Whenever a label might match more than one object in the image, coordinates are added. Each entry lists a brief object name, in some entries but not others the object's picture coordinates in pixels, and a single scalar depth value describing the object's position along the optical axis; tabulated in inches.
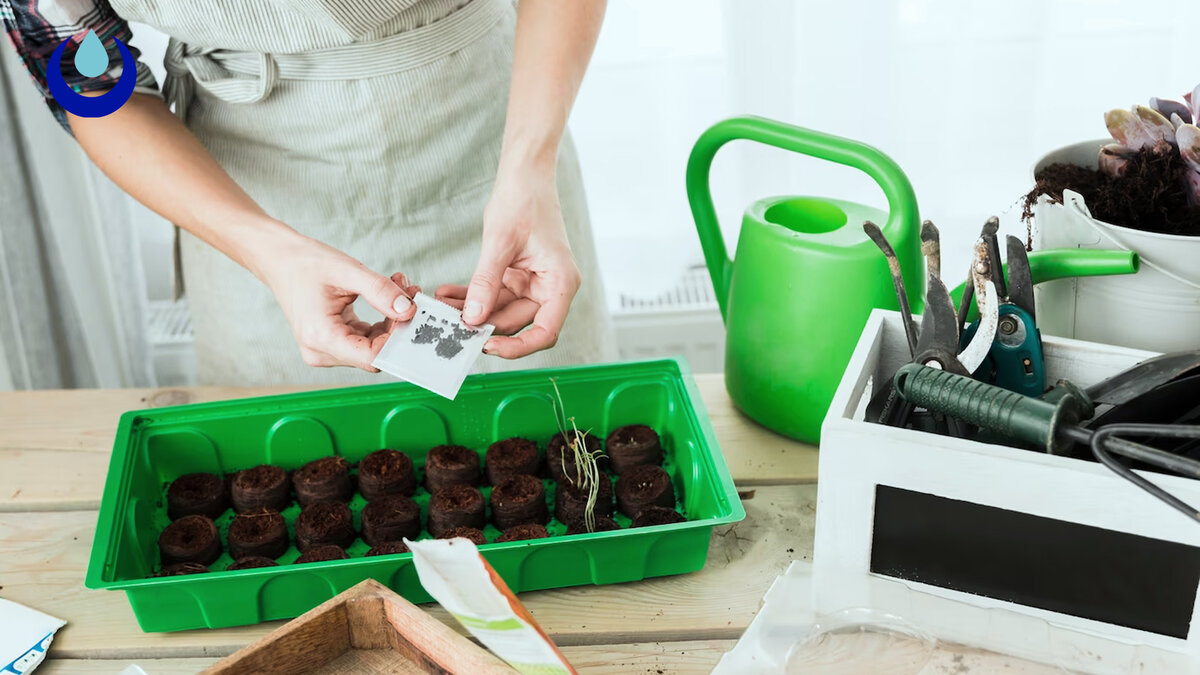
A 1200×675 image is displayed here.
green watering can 37.5
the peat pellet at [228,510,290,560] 36.4
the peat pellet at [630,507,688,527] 36.0
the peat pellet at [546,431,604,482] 39.7
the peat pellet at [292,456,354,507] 39.3
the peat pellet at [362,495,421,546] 36.9
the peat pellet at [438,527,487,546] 35.9
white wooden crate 25.7
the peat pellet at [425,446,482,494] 39.4
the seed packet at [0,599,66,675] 31.9
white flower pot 31.7
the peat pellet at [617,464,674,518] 37.6
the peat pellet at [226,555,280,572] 34.1
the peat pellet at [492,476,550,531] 37.5
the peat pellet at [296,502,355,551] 36.9
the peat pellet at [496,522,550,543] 35.4
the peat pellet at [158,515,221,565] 35.9
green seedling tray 32.4
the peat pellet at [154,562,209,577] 35.1
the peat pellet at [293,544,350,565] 35.1
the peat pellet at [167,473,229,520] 38.9
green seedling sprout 37.2
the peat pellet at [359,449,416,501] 39.3
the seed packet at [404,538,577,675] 22.3
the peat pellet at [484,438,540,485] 39.8
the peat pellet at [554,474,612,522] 37.4
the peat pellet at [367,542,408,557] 35.0
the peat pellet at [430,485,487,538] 37.2
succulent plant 31.3
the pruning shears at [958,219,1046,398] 30.9
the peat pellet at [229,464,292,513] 39.0
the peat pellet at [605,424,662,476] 40.1
